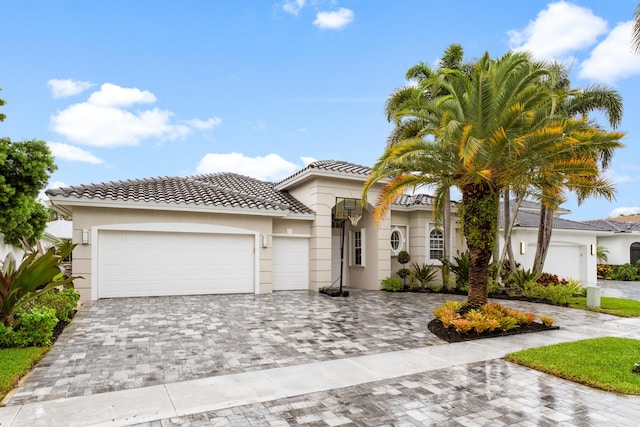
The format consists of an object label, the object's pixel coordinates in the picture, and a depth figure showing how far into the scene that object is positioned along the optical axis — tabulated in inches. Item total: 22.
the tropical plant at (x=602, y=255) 1097.4
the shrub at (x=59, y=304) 339.6
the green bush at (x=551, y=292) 521.7
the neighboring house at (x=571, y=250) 860.6
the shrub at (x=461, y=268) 616.4
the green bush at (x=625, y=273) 1030.1
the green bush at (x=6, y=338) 262.5
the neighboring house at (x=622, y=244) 1110.4
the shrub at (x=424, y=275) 640.4
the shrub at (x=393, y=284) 624.1
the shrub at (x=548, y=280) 653.3
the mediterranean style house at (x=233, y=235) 488.7
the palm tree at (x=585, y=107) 594.2
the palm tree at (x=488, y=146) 333.4
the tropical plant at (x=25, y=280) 280.5
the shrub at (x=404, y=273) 639.1
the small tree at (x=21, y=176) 434.9
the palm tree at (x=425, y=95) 579.5
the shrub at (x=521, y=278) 583.5
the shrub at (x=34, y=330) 266.2
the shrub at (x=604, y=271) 1067.3
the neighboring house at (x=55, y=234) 788.6
